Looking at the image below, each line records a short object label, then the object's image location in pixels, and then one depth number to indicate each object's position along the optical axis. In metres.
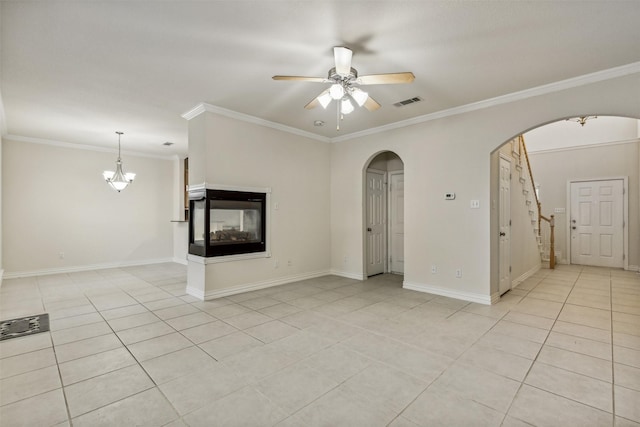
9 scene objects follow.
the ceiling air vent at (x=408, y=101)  4.00
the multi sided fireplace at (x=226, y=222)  4.36
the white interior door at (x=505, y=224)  4.49
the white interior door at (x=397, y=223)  6.21
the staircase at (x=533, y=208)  5.49
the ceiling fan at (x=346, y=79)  2.51
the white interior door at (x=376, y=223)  5.87
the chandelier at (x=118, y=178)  6.03
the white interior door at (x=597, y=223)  6.74
